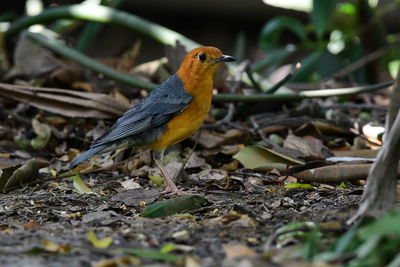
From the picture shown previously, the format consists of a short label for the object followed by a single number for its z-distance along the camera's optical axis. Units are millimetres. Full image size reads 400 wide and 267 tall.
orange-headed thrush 10117
